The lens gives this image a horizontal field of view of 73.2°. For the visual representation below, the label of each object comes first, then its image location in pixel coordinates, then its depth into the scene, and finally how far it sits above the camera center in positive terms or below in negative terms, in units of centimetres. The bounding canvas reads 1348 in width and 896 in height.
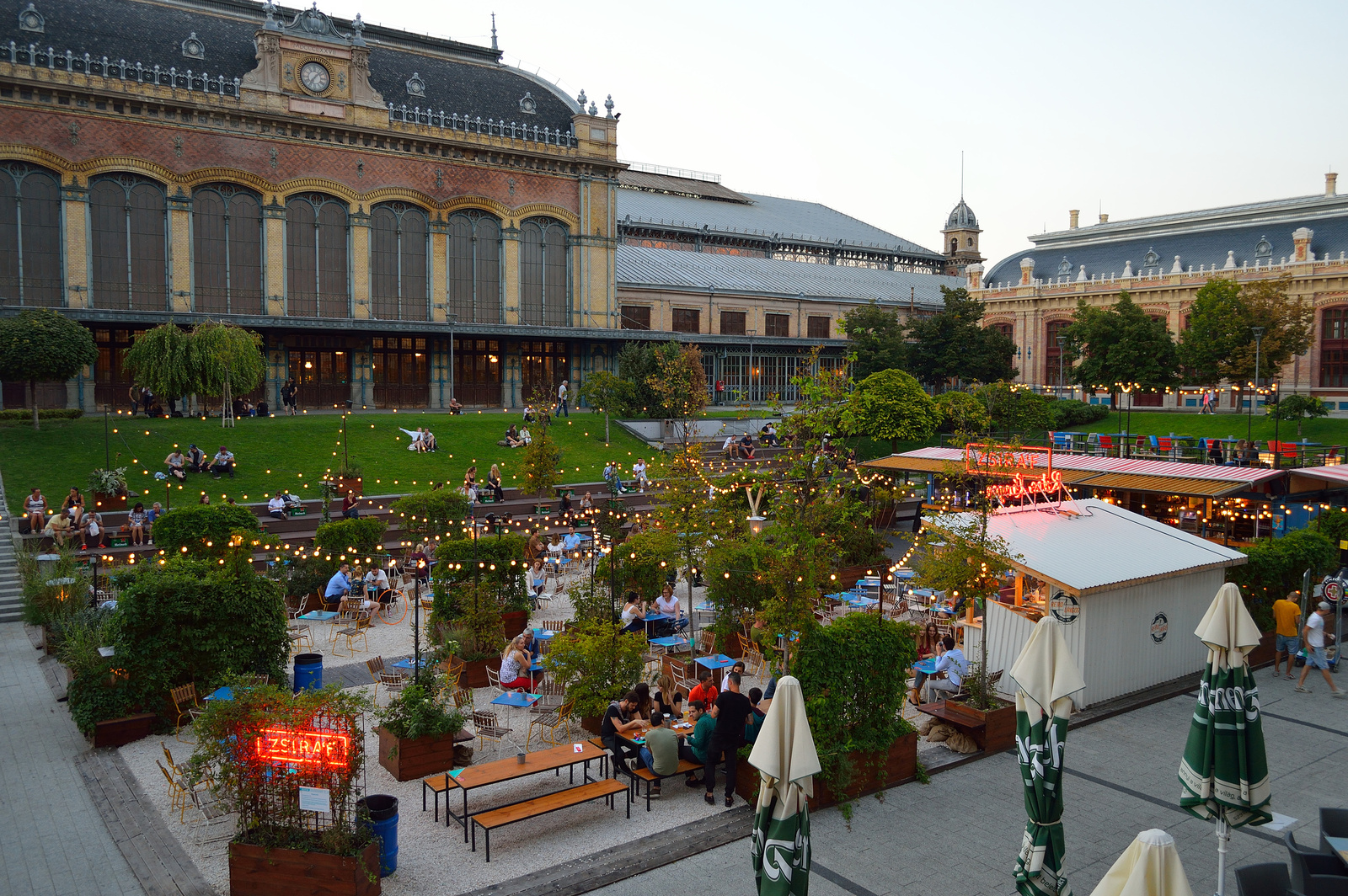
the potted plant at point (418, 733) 1168 -424
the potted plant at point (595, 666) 1274 -371
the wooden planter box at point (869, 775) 1135 -476
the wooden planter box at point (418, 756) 1177 -459
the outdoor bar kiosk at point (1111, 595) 1486 -325
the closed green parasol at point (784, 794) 727 -323
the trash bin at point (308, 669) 1443 -423
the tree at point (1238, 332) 5334 +434
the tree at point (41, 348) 3102 +200
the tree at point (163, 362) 3294 +155
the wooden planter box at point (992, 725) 1312 -467
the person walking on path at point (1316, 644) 1595 -420
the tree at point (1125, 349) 5472 +347
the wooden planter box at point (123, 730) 1271 -460
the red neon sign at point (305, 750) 886 -337
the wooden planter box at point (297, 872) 870 -452
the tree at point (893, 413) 4106 -33
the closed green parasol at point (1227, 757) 854 -337
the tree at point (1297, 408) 4759 -12
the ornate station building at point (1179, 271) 6275 +1038
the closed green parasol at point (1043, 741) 774 -315
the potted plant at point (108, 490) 2538 -240
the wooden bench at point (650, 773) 1133 -465
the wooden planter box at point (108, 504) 2531 -276
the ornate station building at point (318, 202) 3972 +1005
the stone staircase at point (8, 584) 2006 -415
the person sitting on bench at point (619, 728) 1188 -431
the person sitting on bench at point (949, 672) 1433 -425
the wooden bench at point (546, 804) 997 -455
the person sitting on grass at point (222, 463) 2934 -188
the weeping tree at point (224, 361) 3347 +164
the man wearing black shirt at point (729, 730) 1138 -407
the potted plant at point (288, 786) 878 -374
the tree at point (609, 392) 4159 +59
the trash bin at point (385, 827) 936 -436
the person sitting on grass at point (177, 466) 2838 -191
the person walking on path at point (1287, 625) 1702 -414
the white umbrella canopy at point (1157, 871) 518 -266
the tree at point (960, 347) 5778 +375
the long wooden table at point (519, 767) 1050 -435
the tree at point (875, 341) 5581 +404
